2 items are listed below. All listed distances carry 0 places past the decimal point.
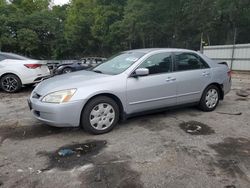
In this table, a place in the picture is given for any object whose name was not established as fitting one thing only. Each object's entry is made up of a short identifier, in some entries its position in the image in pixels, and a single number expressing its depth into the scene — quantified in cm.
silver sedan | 313
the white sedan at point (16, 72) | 610
